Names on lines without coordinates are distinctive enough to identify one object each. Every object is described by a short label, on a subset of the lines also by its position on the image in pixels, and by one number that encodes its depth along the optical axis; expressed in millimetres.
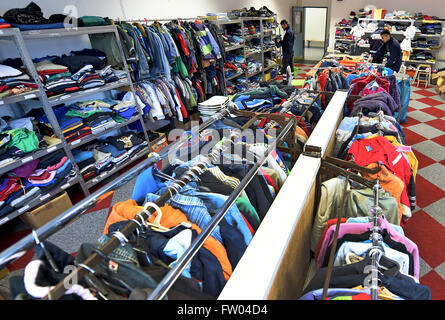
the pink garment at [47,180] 2545
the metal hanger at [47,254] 612
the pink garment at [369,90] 2672
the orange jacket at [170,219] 901
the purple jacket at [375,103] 2342
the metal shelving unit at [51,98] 2271
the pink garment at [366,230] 1110
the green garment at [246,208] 1130
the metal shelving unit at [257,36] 5328
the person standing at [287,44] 6891
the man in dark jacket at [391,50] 4789
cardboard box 2577
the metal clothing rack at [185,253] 593
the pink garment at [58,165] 2652
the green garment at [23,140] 2322
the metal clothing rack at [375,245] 839
